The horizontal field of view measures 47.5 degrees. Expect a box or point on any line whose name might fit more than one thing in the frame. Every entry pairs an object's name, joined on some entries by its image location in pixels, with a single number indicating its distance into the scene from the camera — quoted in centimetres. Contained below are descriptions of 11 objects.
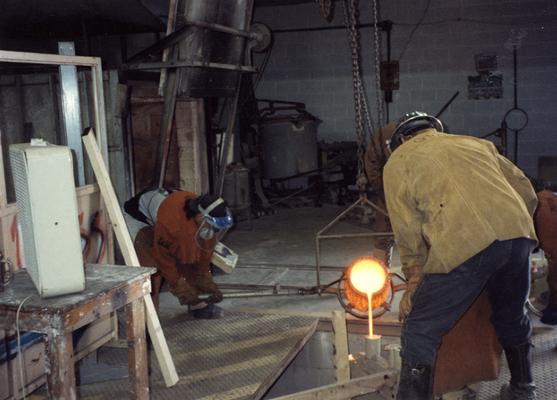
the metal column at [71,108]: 391
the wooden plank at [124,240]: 384
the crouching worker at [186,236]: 455
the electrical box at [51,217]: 257
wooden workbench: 250
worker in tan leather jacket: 303
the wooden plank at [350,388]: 330
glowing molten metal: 382
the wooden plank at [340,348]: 359
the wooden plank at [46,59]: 332
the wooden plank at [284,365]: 377
